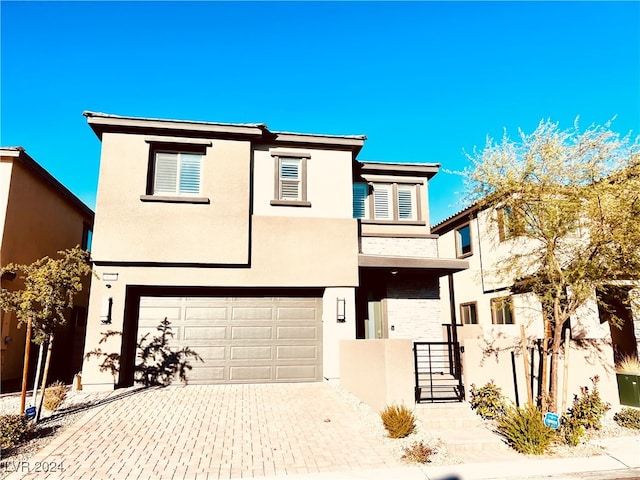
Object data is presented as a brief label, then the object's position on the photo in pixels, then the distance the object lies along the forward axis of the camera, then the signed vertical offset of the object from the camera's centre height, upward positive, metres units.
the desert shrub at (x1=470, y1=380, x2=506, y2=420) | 8.23 -1.73
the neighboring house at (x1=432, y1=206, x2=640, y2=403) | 8.80 -0.71
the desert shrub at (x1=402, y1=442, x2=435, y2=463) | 6.25 -2.12
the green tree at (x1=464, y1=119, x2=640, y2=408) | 7.54 +2.11
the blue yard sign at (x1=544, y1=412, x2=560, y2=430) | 6.99 -1.77
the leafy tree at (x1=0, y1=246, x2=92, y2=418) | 7.39 +0.37
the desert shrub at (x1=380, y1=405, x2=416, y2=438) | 7.11 -1.84
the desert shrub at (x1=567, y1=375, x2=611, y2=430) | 7.94 -1.86
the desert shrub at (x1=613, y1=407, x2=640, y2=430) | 8.24 -2.07
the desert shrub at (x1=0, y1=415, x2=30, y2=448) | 6.39 -1.81
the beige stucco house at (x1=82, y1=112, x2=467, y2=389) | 11.10 +1.73
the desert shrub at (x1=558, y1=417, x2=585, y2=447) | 7.14 -2.05
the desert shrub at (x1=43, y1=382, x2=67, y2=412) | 8.51 -1.70
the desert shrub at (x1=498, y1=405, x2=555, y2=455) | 6.74 -1.93
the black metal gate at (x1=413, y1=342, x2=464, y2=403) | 8.84 -1.56
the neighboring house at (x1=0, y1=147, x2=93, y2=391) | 11.88 +2.85
